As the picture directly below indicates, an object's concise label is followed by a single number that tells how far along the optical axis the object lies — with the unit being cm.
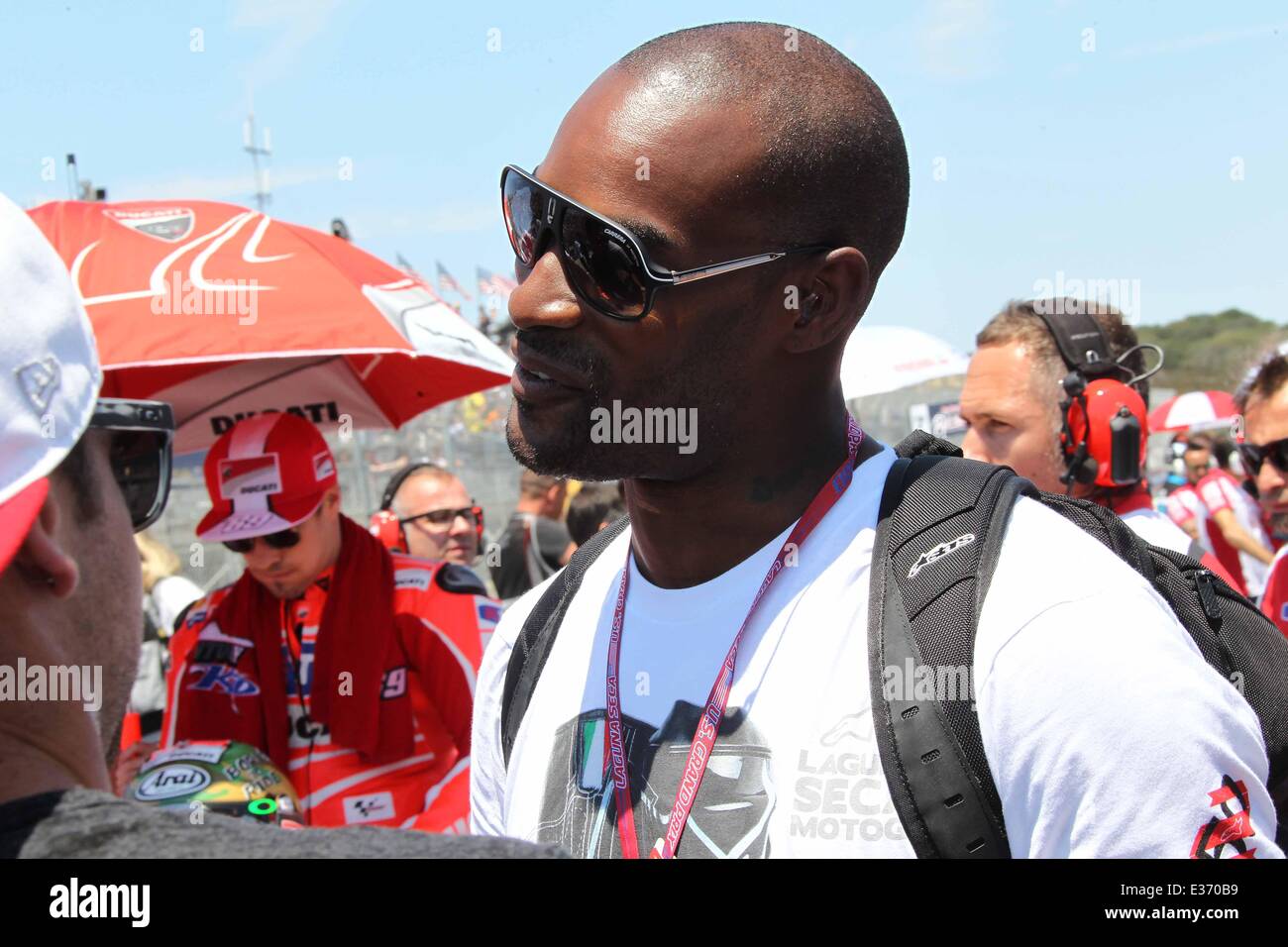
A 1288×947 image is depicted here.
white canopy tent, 791
